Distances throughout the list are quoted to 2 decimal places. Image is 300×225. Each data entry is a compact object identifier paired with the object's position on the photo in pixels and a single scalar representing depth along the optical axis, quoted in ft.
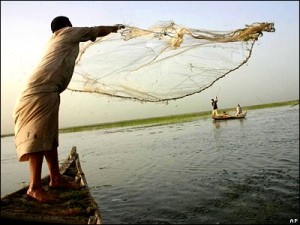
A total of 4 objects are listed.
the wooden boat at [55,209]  11.33
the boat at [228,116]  104.22
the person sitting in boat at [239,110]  107.82
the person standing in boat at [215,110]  99.37
